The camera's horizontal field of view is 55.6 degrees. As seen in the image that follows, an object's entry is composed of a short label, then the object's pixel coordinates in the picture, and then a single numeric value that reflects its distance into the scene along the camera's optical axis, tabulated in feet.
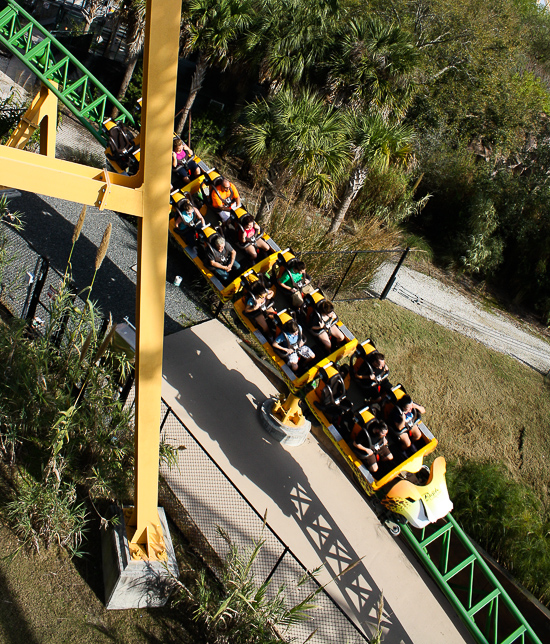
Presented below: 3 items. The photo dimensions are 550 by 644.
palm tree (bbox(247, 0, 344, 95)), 39.91
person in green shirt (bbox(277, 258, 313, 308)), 24.36
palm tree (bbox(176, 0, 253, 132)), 38.09
